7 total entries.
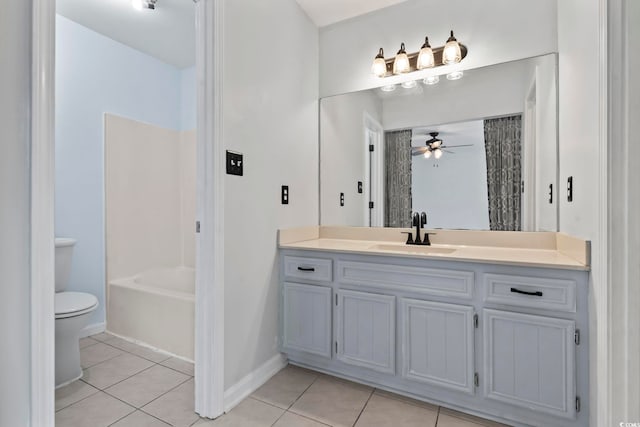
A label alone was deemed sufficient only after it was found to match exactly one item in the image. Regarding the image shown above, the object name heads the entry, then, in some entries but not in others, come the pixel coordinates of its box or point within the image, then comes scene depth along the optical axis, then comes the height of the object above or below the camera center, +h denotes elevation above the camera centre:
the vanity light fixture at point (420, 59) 1.98 +1.05
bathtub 2.18 -0.78
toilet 1.81 -0.71
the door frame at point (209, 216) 1.54 -0.02
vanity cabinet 1.32 -0.60
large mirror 1.84 +0.42
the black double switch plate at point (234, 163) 1.64 +0.27
